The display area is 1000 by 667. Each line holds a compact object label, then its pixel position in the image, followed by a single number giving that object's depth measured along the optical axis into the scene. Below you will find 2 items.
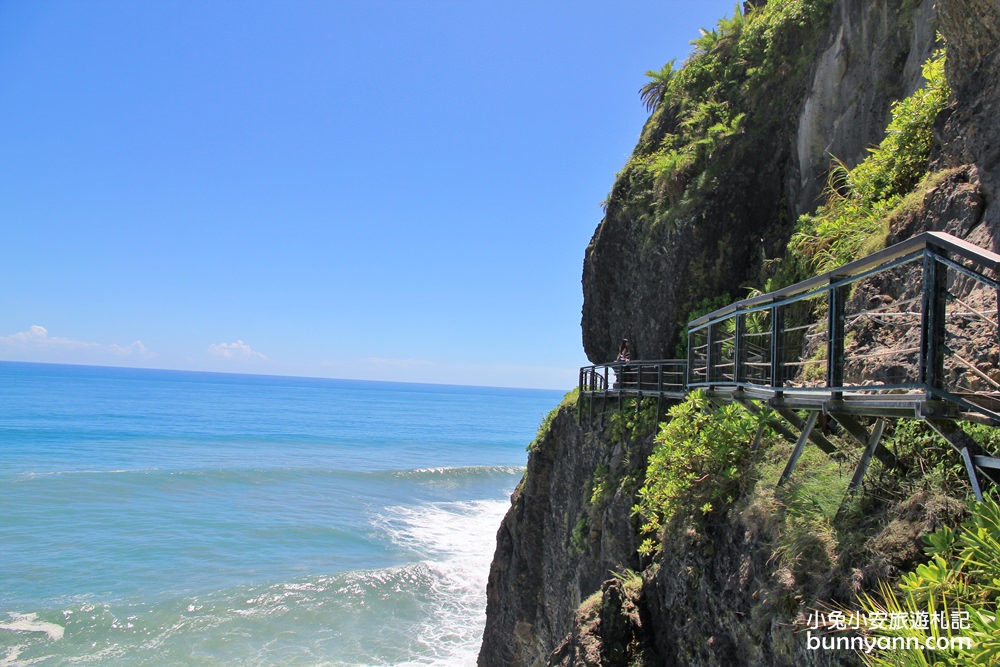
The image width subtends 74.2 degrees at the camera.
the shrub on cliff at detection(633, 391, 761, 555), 6.41
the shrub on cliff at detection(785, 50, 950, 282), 7.62
